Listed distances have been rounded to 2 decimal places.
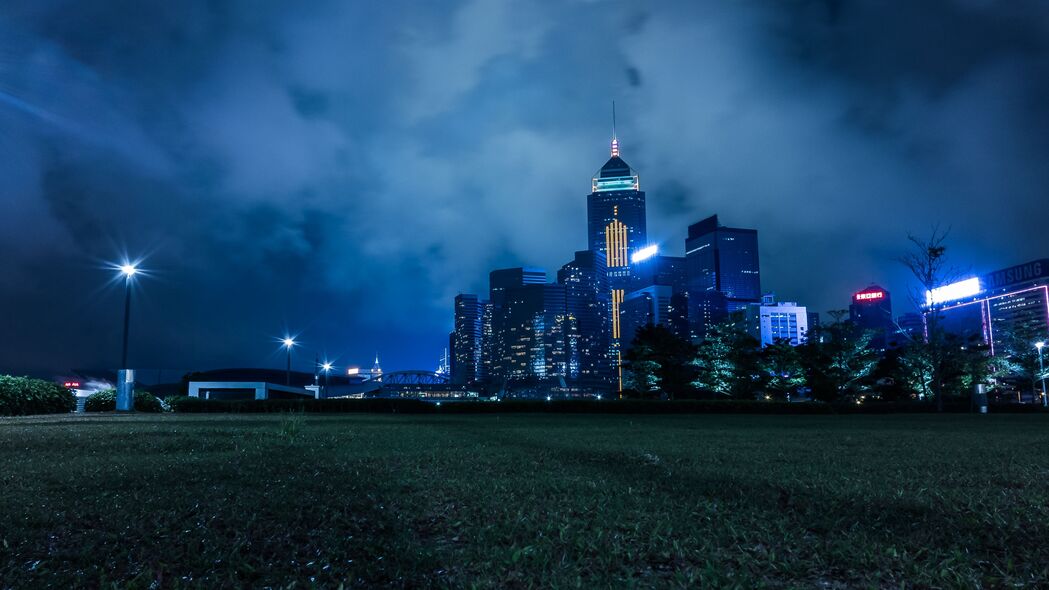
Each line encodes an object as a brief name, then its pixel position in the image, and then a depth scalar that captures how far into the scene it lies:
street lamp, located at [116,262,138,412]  26.36
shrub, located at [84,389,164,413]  29.12
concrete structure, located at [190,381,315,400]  60.53
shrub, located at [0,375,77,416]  21.11
